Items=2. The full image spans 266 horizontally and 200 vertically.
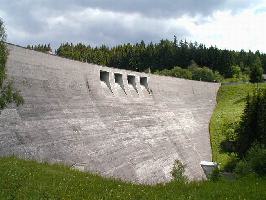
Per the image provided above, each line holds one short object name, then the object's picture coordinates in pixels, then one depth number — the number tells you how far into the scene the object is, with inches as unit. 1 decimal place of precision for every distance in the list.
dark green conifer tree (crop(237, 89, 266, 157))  1153.6
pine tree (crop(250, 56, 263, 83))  2342.6
